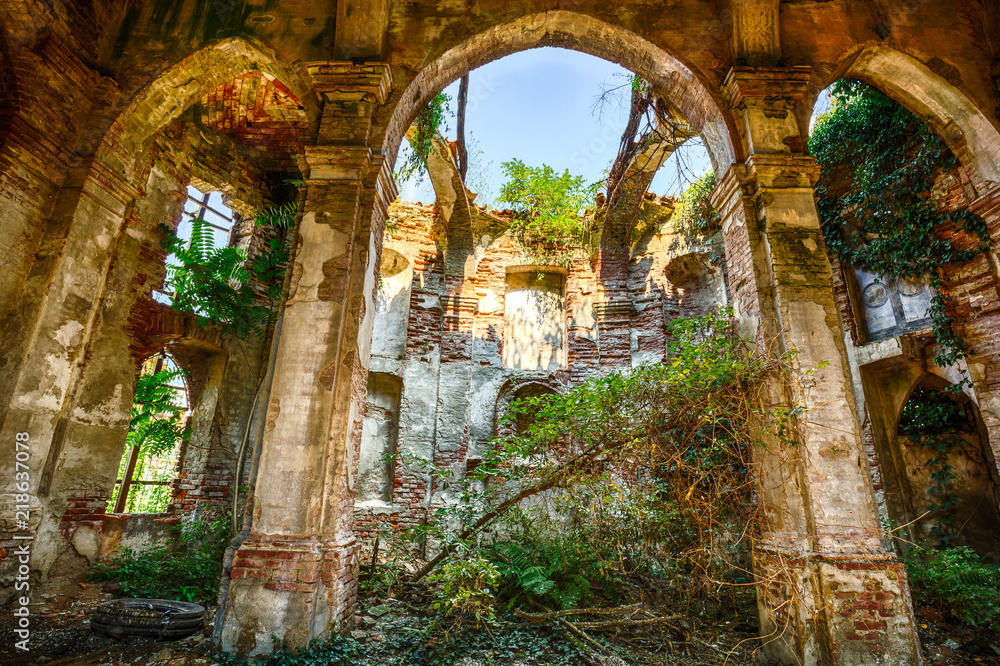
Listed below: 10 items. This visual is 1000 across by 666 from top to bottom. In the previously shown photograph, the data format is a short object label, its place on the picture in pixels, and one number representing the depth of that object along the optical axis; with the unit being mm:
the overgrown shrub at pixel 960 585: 5326
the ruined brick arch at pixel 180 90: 5406
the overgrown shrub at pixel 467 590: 4395
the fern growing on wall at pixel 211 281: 6972
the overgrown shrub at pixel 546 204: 10164
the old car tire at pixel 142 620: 4090
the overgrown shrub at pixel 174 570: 5629
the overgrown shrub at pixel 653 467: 4543
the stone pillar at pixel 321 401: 3908
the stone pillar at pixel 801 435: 3879
